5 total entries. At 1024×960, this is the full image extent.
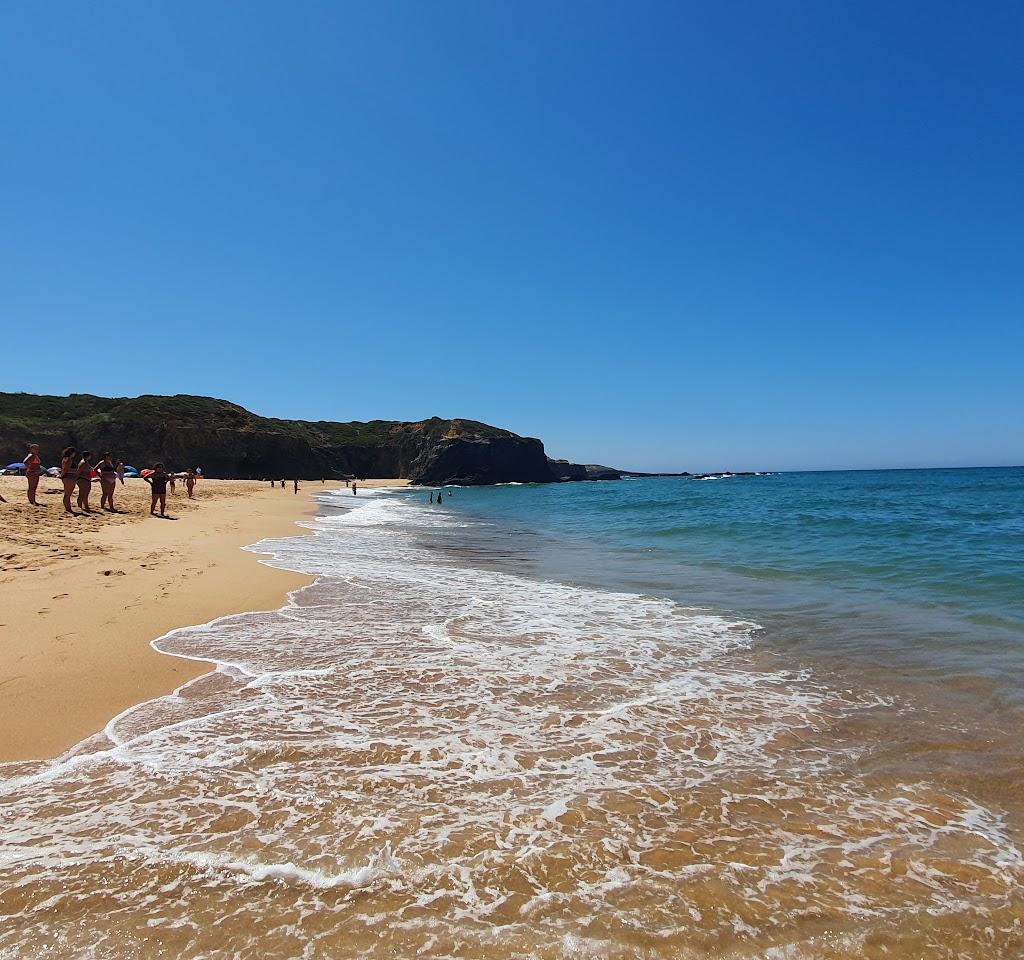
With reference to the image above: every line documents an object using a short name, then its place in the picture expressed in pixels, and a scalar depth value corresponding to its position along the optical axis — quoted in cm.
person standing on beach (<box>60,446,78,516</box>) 1702
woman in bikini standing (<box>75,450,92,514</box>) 1747
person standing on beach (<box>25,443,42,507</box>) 1742
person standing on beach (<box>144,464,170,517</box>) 2034
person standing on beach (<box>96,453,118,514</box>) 1969
